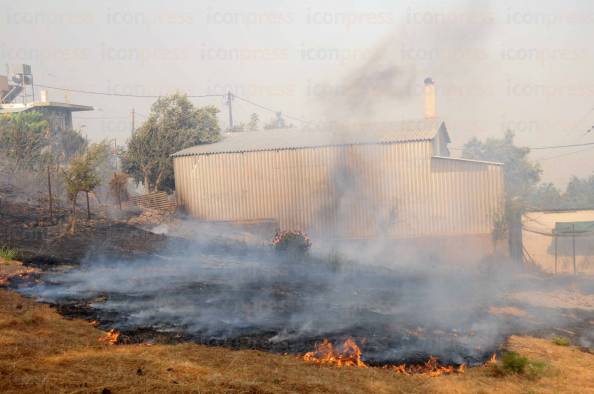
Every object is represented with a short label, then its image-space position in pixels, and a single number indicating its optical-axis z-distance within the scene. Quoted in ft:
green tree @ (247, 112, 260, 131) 193.47
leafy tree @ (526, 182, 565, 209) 118.21
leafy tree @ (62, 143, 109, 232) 65.87
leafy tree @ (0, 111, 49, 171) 98.07
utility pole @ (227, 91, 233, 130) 181.88
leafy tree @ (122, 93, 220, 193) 112.98
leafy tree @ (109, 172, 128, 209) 87.61
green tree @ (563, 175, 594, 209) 117.64
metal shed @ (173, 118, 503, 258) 79.92
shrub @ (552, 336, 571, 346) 37.12
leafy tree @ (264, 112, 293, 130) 197.83
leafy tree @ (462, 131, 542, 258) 143.23
